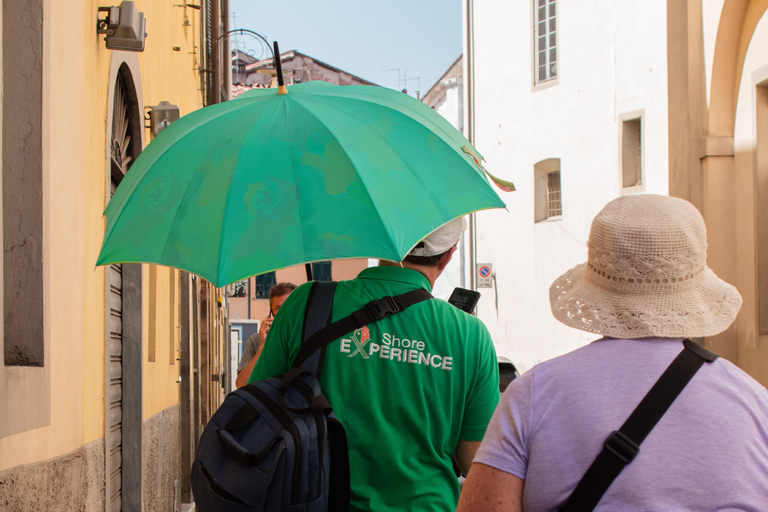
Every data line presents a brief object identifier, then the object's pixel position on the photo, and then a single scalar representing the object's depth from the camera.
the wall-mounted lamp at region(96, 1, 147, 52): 4.70
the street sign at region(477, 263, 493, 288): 22.05
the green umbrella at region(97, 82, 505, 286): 2.40
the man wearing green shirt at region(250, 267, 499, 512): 2.33
